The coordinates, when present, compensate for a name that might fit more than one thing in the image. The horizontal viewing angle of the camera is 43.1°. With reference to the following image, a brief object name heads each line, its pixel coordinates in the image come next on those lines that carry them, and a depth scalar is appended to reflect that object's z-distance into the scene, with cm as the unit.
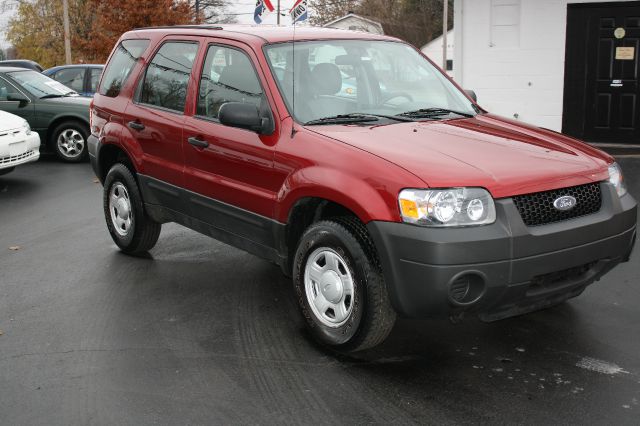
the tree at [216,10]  6869
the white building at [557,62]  1315
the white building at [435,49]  4516
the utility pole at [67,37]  3584
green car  1329
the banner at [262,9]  1315
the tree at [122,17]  3697
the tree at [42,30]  5441
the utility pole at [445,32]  3060
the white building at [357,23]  4657
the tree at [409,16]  4712
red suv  416
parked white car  1084
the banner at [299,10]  1269
